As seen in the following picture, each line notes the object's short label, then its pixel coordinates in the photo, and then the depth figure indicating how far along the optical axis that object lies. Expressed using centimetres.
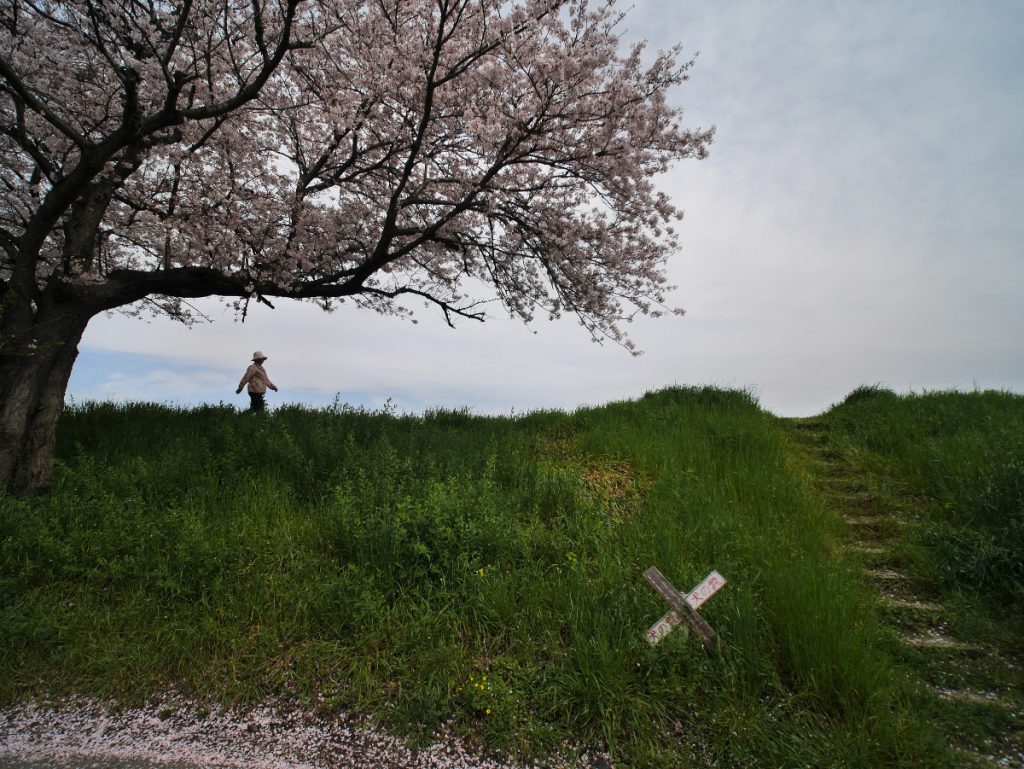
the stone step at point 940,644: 532
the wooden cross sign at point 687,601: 450
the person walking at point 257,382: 1280
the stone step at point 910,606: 590
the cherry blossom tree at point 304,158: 775
